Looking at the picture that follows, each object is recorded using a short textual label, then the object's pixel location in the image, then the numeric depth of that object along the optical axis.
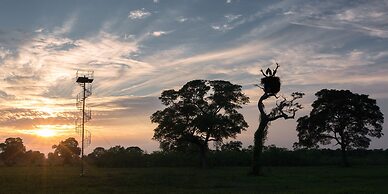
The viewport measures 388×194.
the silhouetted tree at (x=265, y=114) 51.03
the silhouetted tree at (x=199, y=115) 69.94
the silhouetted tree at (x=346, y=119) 69.69
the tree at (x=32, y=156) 142.88
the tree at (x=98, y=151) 96.64
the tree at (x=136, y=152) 89.28
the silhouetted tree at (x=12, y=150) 136.88
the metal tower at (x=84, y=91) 52.59
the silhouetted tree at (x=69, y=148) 139.25
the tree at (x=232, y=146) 73.75
